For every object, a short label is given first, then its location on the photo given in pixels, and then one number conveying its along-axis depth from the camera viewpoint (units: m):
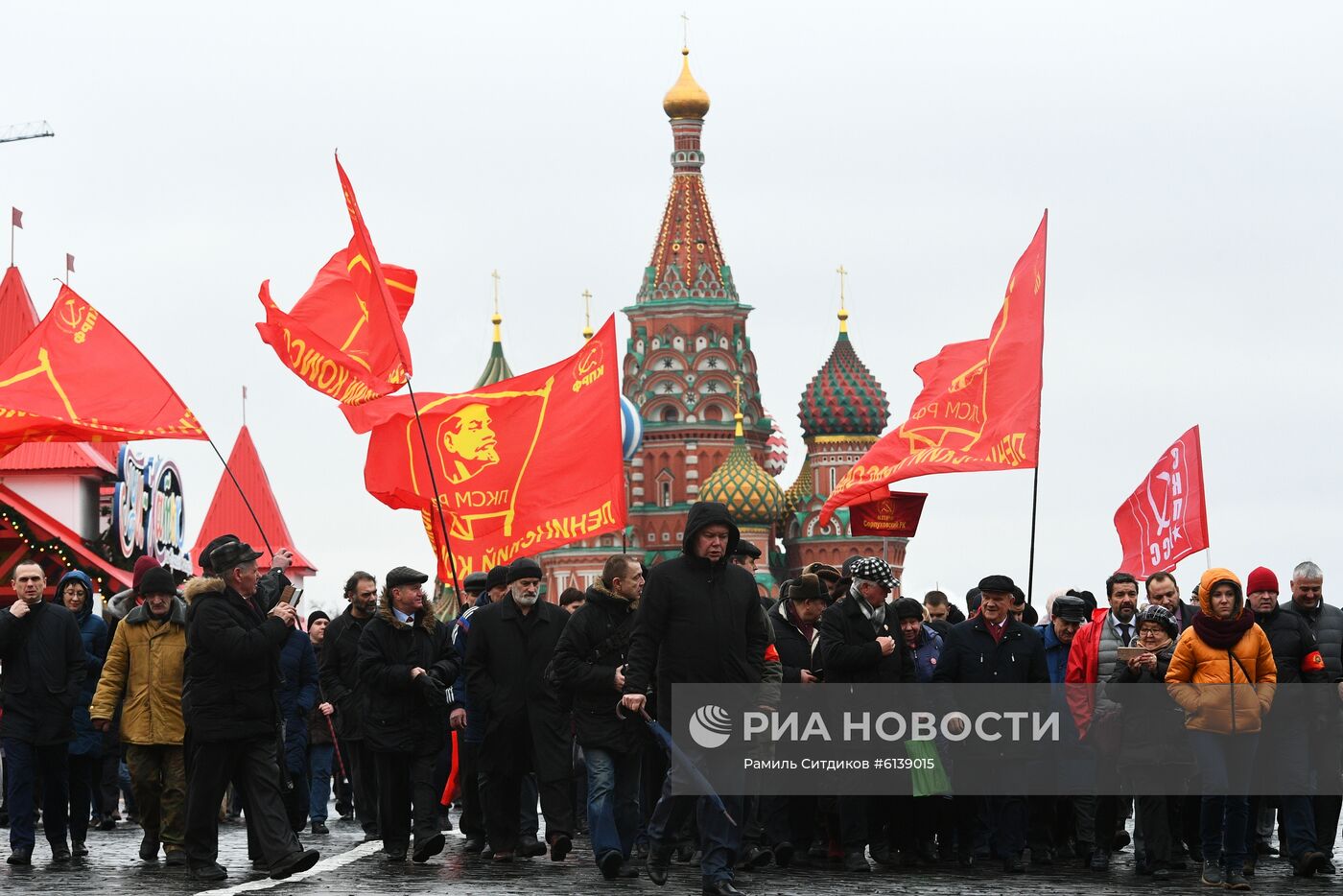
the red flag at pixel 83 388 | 19.34
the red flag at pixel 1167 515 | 19.41
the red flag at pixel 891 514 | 20.64
